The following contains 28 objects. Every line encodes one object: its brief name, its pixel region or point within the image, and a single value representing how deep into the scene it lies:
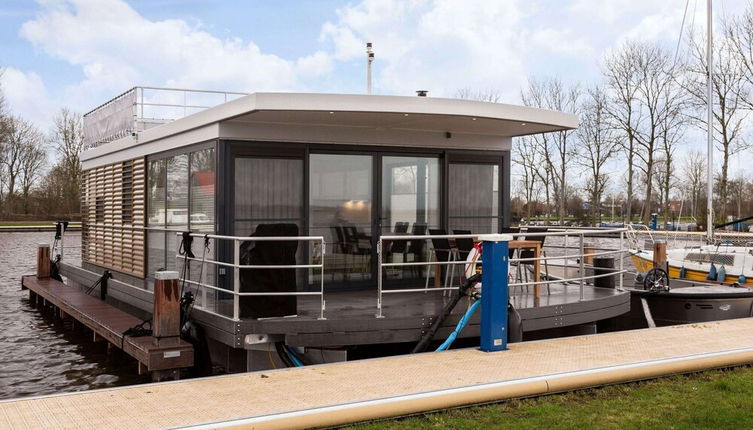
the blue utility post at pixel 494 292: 7.21
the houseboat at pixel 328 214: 7.93
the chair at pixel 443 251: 9.73
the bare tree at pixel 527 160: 45.12
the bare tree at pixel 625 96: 41.19
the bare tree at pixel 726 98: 35.00
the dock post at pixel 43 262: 16.53
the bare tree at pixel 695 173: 41.78
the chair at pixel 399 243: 10.48
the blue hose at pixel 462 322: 7.82
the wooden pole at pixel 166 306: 7.71
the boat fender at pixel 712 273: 16.72
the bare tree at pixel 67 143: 52.97
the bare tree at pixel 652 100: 40.12
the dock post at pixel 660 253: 12.55
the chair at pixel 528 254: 10.02
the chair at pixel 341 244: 10.12
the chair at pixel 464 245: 9.62
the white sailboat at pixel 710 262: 16.39
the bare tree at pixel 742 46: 34.44
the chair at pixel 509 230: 11.40
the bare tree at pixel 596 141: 42.00
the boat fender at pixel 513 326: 7.88
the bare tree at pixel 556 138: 44.47
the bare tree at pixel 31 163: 54.19
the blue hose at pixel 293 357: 8.00
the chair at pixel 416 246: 10.54
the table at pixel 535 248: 9.16
